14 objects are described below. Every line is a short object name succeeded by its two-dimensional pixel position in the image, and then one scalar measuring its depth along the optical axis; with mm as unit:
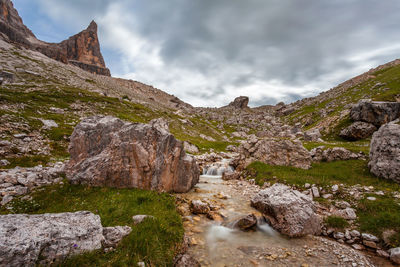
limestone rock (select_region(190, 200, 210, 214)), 14578
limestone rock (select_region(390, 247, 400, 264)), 9133
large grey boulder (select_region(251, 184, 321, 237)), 11984
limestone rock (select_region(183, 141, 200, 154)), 49750
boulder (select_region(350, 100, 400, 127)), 38000
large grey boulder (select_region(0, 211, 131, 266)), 5129
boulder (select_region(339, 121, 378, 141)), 38281
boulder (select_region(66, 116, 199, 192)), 14234
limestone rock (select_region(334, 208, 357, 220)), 12685
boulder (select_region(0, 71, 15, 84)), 53997
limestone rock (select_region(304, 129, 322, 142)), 47531
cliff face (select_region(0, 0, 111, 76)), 129125
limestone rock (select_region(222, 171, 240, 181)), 26578
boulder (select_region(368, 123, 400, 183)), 15930
